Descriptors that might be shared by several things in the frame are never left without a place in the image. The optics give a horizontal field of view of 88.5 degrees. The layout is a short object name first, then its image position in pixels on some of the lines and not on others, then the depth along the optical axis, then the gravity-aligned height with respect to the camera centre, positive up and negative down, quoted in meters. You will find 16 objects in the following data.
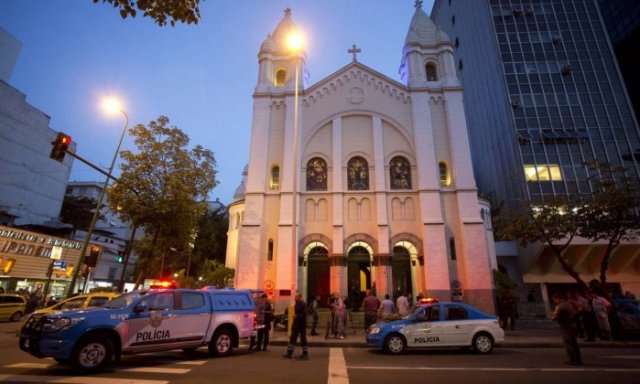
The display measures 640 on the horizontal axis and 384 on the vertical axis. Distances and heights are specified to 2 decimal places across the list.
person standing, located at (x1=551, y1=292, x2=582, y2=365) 7.99 -0.57
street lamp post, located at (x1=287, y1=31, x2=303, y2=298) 14.61 +3.98
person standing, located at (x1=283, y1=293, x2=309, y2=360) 8.98 -0.62
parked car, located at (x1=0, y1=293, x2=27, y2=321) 18.78 -0.23
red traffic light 11.37 +5.25
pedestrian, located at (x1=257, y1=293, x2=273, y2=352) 10.72 -0.55
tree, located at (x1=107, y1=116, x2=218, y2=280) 17.27 +5.82
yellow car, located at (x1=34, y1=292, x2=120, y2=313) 12.86 +0.08
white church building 19.92 +7.37
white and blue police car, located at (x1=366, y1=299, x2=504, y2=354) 10.08 -0.84
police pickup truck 6.87 -0.52
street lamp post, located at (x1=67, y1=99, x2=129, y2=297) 15.76 +2.37
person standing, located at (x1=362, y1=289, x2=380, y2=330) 14.23 -0.20
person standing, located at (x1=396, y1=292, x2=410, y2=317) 15.05 +0.01
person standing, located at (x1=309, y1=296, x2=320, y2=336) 14.52 -0.64
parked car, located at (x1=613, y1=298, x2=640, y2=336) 12.90 -0.41
